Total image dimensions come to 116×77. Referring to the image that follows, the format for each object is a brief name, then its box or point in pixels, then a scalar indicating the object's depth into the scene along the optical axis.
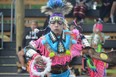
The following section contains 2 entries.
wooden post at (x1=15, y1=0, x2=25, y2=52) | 13.23
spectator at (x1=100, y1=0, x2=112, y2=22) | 15.48
